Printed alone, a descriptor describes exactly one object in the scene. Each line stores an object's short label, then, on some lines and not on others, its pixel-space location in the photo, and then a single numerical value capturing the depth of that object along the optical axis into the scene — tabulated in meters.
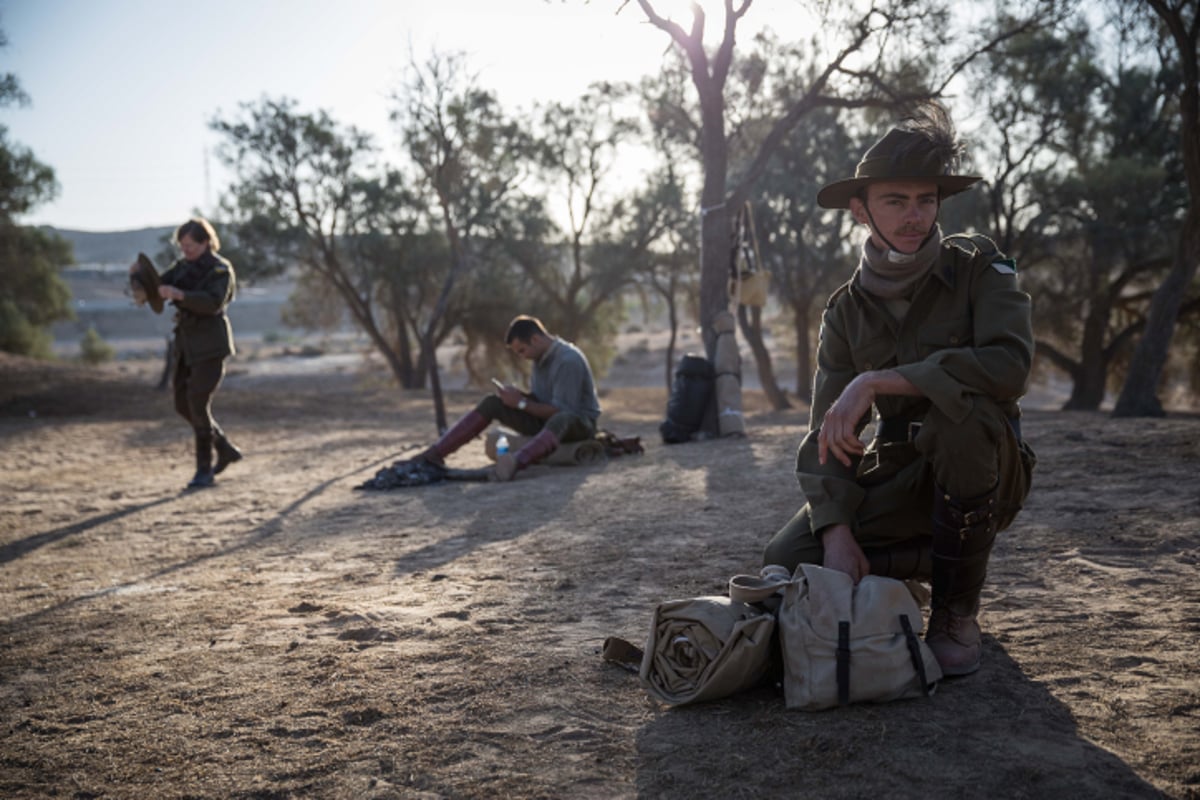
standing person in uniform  7.65
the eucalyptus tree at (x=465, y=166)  15.40
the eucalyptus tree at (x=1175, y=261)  10.41
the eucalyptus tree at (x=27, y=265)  23.05
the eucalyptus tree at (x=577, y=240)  25.73
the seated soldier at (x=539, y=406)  8.02
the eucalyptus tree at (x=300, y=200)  24.67
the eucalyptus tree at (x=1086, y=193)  19.50
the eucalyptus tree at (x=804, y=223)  22.31
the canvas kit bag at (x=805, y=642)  2.61
